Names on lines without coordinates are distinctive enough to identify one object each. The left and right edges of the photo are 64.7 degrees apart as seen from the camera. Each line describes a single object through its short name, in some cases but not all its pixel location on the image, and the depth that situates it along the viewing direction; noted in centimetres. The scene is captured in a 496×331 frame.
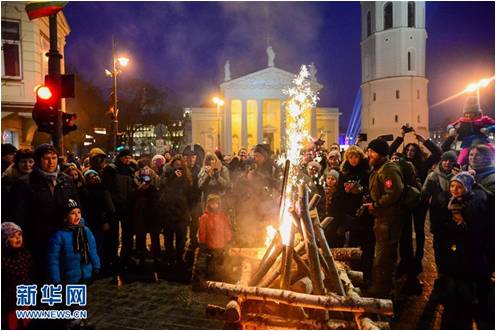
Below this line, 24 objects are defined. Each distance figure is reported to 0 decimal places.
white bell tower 5256
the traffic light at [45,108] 720
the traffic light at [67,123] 762
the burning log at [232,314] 391
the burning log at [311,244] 412
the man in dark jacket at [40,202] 464
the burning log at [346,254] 548
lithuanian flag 709
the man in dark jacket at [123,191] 678
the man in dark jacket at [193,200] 766
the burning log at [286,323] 398
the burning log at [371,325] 367
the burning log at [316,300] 366
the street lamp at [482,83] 1111
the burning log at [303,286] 420
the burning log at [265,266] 450
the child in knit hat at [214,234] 632
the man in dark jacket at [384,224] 529
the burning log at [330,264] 409
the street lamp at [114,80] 1548
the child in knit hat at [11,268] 405
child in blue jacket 445
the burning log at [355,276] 497
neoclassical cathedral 5841
